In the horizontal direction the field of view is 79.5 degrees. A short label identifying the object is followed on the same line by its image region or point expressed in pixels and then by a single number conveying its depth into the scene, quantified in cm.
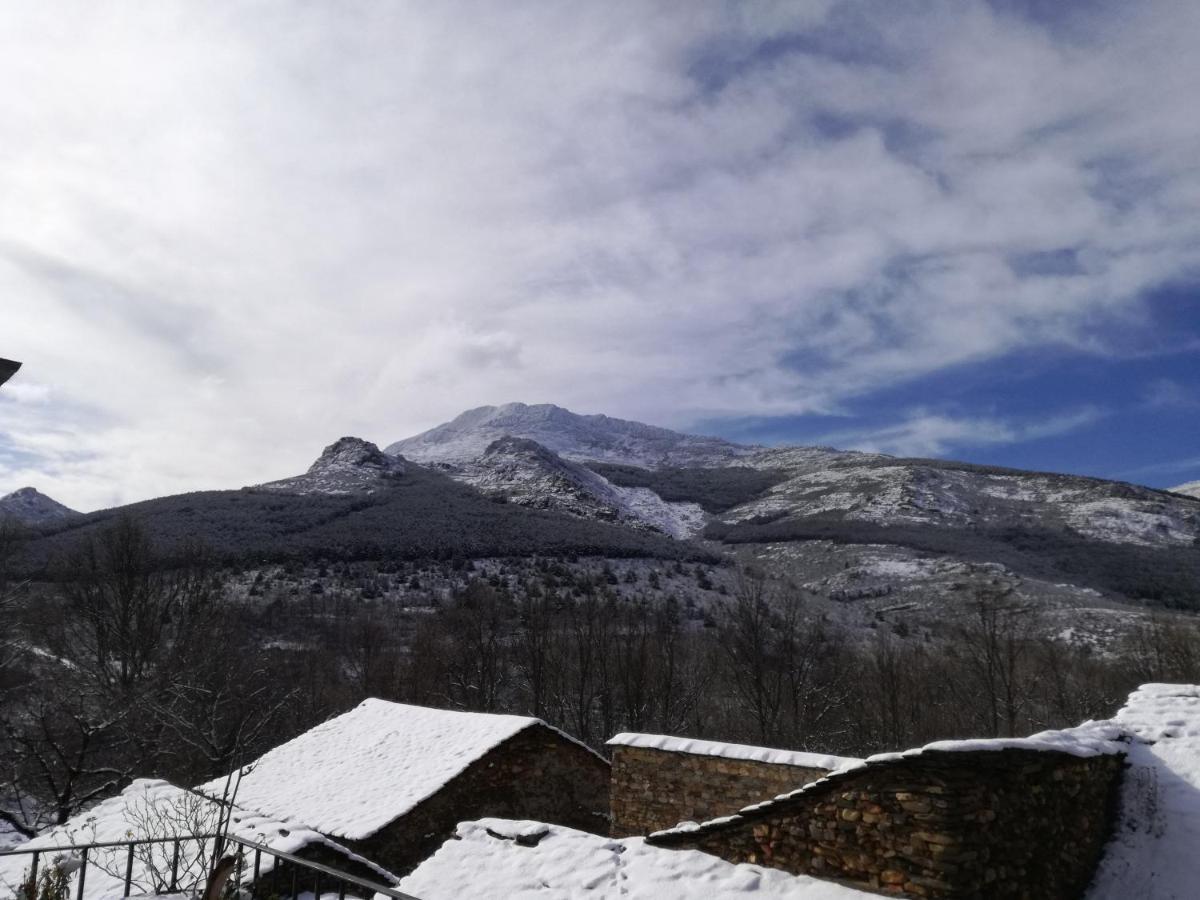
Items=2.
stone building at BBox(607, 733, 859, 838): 984
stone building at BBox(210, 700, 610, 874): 1336
